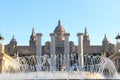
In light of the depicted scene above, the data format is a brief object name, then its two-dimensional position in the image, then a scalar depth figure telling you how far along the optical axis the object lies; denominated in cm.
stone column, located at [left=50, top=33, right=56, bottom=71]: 5776
